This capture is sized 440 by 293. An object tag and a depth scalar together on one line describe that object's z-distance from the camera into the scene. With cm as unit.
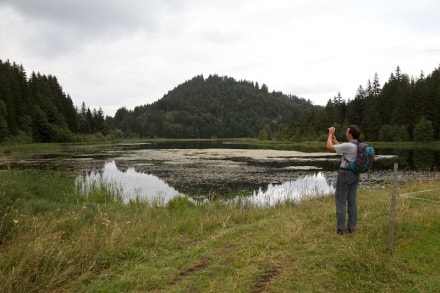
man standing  727
